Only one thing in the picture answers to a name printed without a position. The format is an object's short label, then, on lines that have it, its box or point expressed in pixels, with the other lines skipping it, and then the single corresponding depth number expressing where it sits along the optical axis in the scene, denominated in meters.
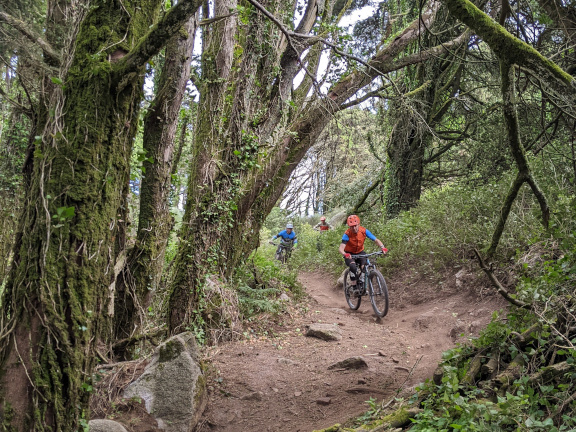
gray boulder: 4.46
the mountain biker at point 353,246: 9.02
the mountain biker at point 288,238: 14.44
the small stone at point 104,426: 3.67
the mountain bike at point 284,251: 14.44
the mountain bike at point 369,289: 8.45
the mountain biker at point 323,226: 16.59
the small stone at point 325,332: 7.28
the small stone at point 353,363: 5.70
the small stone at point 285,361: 6.16
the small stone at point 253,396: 5.22
